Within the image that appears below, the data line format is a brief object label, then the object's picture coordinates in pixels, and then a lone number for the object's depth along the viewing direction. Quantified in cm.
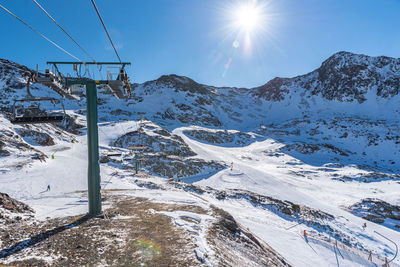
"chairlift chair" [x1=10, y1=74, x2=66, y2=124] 955
